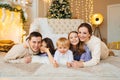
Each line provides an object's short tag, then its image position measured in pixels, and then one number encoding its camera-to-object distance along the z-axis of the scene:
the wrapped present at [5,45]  5.06
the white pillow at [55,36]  3.32
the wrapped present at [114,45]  5.20
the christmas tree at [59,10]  7.04
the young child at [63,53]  2.09
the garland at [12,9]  5.33
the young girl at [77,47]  2.18
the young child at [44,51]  2.17
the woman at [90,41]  2.05
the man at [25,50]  2.20
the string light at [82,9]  8.43
